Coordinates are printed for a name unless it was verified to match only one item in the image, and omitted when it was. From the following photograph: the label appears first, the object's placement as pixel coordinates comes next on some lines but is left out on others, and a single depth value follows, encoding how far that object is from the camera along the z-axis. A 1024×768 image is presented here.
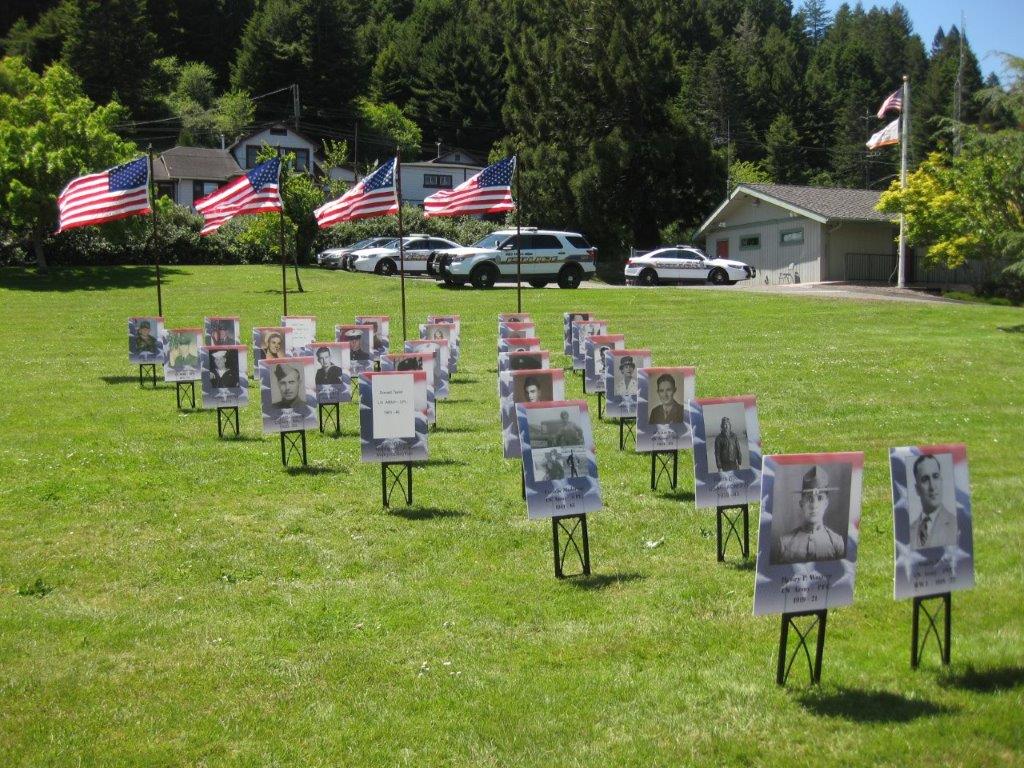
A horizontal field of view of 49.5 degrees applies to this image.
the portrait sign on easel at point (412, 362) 12.19
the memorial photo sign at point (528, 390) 9.93
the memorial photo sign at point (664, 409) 9.90
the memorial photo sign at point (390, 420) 9.91
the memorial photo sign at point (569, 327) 19.14
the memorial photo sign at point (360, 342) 15.91
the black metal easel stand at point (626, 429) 12.11
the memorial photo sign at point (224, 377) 13.82
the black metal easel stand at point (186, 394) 16.39
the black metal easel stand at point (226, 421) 14.12
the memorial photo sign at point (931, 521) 5.78
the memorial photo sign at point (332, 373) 13.48
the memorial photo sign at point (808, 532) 5.65
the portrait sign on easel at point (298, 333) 16.01
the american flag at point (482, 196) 20.22
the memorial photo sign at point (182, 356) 16.52
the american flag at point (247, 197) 20.95
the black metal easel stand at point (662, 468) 10.23
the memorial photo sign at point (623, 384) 11.95
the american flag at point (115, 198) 19.30
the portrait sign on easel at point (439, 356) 14.34
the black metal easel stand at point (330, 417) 13.95
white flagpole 35.40
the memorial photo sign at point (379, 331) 17.77
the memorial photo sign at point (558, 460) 7.79
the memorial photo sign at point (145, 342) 18.62
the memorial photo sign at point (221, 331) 17.69
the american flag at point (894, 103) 36.53
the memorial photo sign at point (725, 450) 7.94
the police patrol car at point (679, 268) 38.69
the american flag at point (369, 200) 19.88
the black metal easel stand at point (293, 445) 11.91
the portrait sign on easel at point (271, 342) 15.78
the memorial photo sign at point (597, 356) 13.79
